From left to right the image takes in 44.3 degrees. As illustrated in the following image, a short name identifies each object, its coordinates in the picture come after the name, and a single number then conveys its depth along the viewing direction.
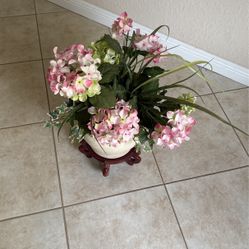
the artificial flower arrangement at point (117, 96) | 0.75
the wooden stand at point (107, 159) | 1.12
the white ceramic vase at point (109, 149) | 0.99
